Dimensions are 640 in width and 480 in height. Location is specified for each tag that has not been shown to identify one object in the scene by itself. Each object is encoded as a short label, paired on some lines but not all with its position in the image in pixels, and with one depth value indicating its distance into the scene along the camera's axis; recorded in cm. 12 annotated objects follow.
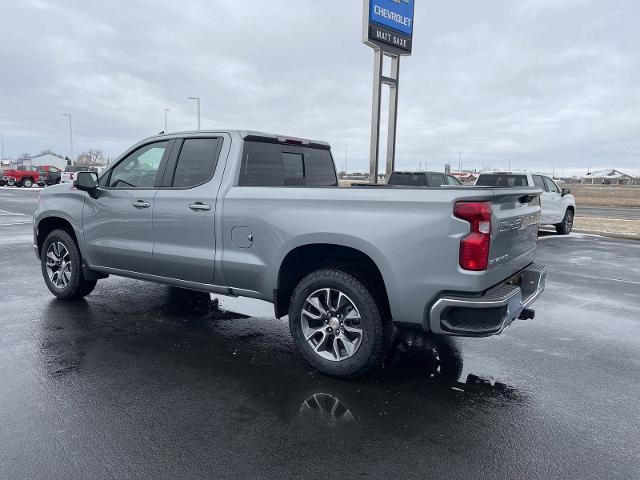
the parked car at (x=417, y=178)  1546
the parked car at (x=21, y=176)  3822
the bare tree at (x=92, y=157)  11125
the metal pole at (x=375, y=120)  1600
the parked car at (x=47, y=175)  3888
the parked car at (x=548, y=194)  1327
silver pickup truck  342
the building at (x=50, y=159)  11006
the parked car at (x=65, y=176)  4071
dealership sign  1538
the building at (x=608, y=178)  10674
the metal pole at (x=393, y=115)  1683
